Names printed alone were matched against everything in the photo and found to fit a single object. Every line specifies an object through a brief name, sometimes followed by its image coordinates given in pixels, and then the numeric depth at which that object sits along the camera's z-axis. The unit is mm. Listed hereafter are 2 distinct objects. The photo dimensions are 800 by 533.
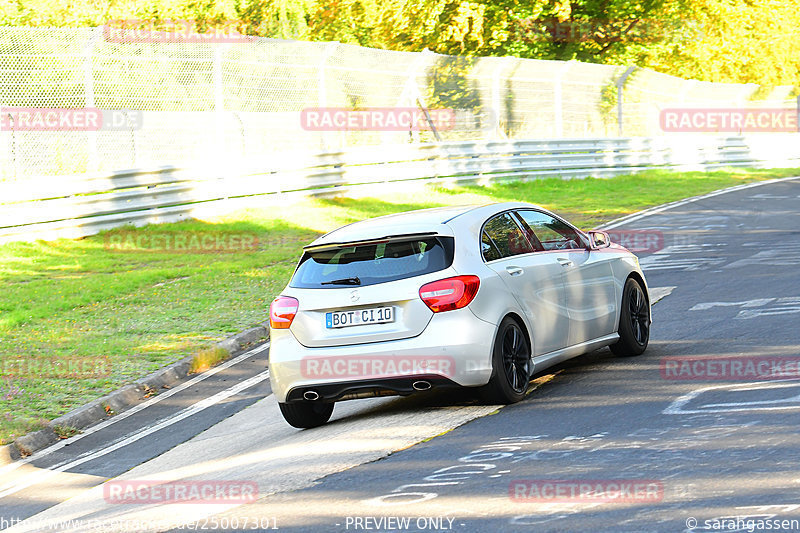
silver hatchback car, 15055
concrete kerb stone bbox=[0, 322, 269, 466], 16953
